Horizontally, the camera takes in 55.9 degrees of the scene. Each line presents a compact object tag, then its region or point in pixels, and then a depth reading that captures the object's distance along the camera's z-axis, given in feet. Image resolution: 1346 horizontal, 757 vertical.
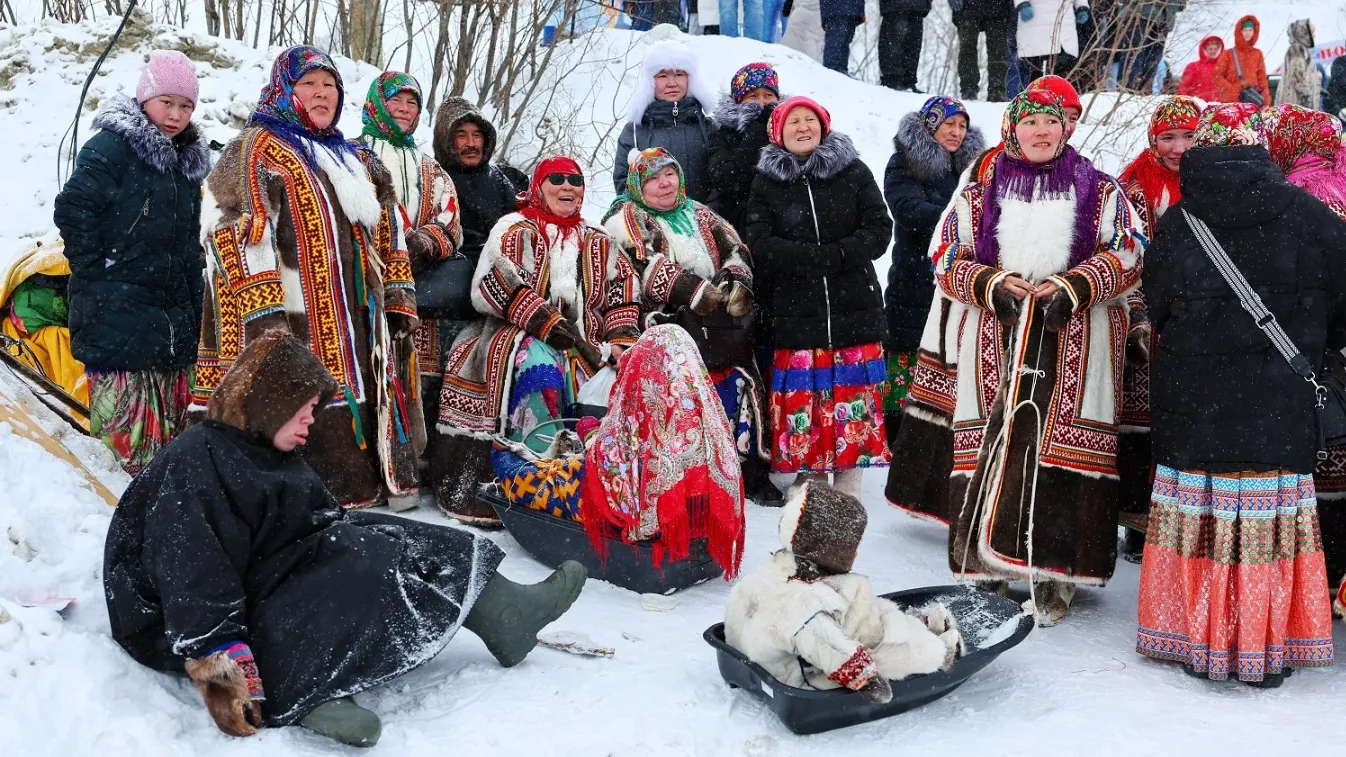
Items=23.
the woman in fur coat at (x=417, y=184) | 18.79
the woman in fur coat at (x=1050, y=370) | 14.88
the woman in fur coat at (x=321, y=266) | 15.30
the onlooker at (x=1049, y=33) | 35.60
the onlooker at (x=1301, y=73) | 37.63
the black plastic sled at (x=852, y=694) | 11.49
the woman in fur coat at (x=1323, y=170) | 14.65
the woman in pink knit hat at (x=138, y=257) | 16.44
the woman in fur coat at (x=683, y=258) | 18.89
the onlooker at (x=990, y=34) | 35.68
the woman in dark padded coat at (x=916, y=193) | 20.85
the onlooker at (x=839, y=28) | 36.69
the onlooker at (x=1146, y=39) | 33.79
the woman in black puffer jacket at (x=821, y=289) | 19.07
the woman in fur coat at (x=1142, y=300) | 15.70
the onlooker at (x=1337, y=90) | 36.86
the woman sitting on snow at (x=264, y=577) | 10.57
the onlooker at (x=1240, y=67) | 37.50
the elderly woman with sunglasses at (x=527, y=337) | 17.75
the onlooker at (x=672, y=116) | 21.45
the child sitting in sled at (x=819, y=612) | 11.51
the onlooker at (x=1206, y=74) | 37.60
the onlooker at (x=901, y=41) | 35.53
